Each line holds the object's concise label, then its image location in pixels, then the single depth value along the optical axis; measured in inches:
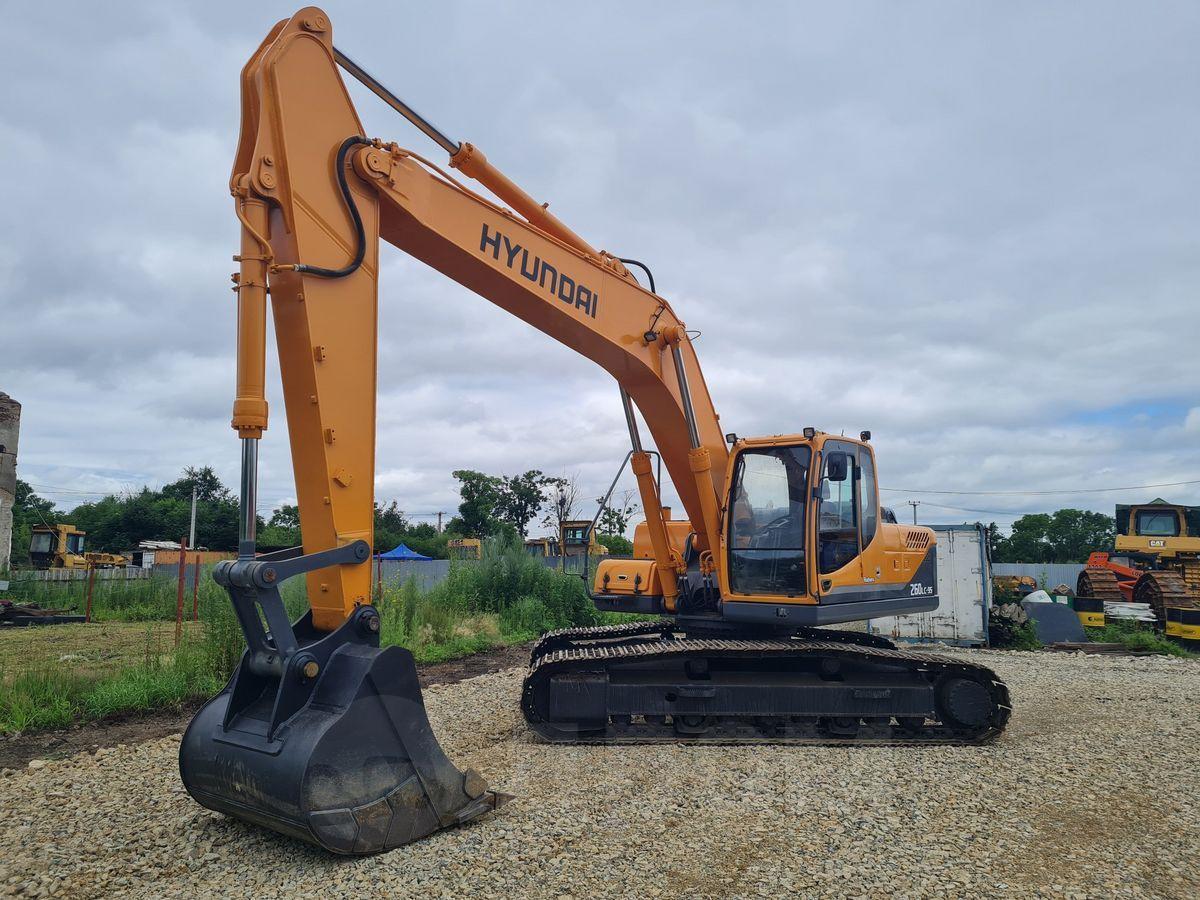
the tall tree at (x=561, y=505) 1439.1
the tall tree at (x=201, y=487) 2511.1
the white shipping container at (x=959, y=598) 598.9
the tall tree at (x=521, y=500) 1971.0
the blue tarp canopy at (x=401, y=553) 1192.8
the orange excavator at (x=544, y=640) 176.9
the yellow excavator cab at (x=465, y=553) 671.3
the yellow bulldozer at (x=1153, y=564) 668.3
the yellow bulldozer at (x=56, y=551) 1092.5
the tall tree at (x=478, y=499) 1982.0
